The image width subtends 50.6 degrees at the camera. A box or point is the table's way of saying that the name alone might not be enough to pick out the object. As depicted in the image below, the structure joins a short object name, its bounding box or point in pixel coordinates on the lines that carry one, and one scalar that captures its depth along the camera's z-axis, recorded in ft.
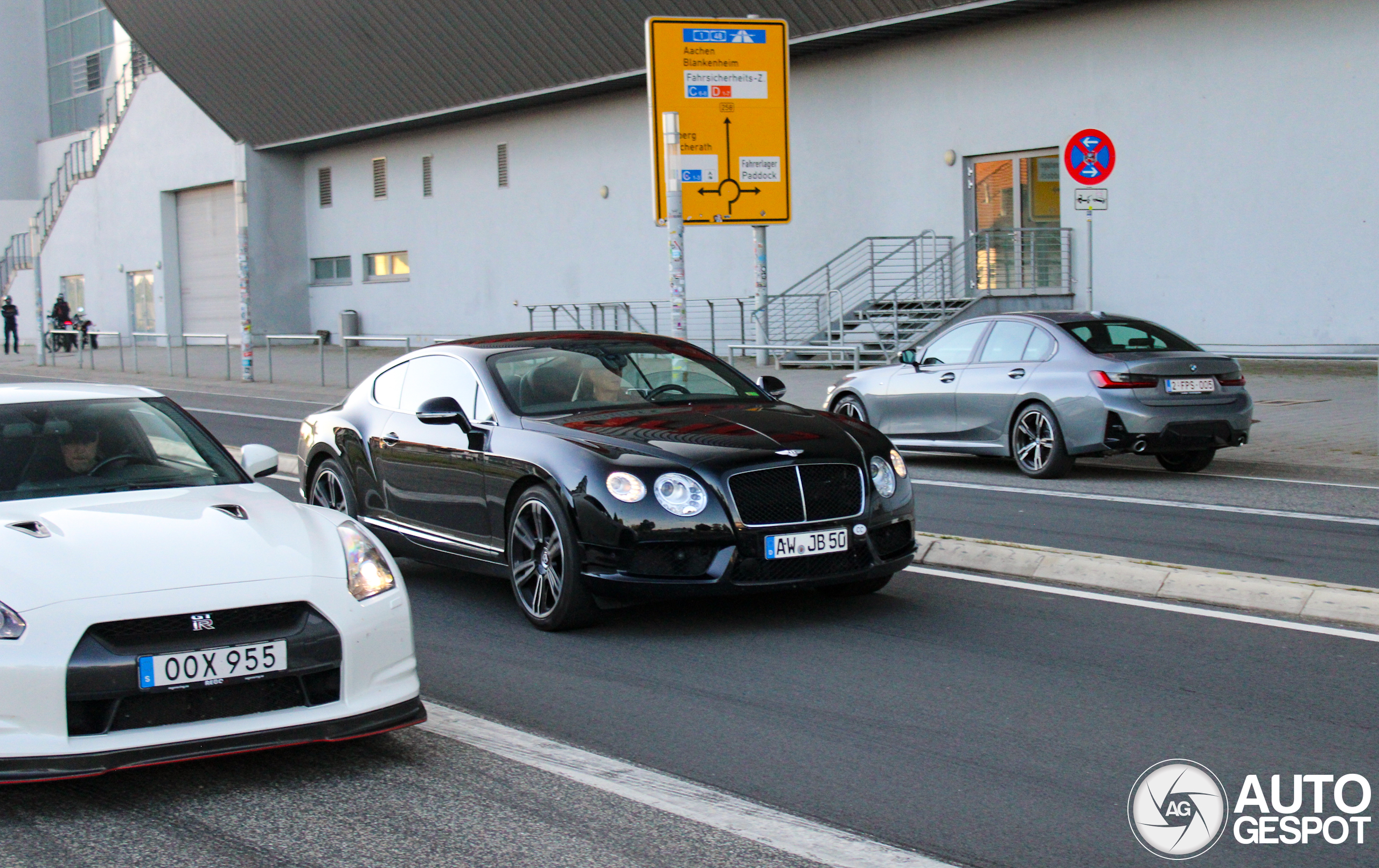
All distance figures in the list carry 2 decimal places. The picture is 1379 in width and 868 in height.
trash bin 134.62
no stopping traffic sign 71.61
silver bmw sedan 38.50
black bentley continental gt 21.33
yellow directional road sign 68.03
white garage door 144.46
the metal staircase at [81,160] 156.46
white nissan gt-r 13.64
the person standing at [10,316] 141.38
